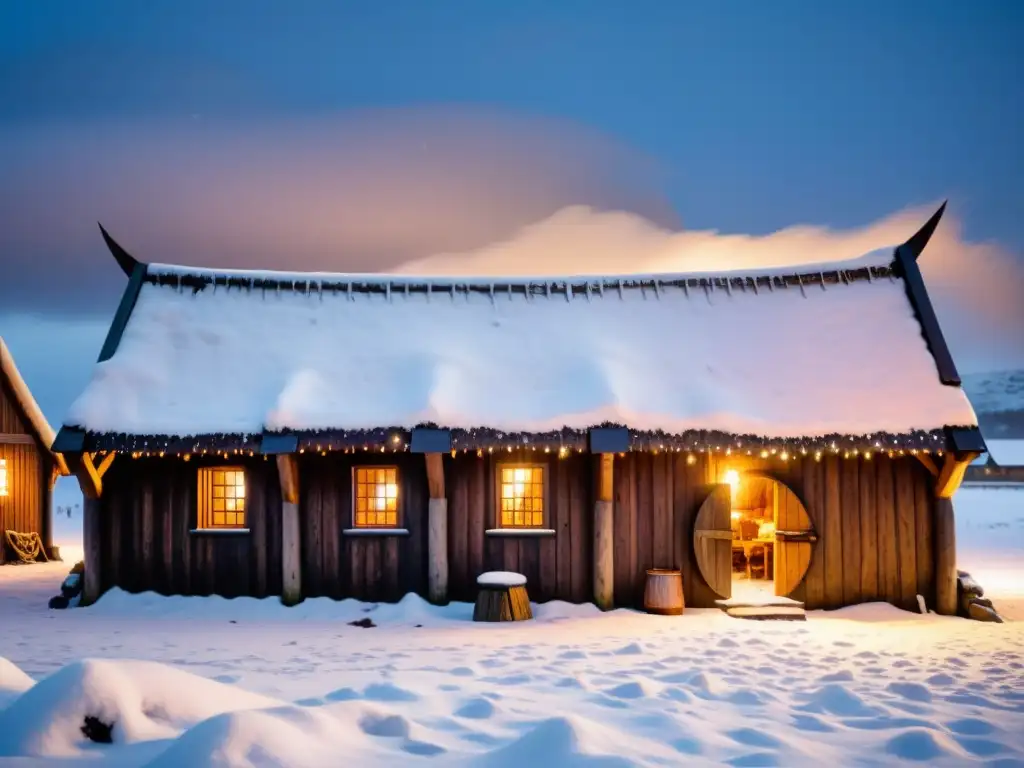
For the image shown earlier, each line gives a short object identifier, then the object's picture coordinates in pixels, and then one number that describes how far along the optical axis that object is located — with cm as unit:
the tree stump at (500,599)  1080
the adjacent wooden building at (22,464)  1966
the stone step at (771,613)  1098
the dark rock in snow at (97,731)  437
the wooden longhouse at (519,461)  1137
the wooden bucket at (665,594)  1125
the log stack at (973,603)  1118
